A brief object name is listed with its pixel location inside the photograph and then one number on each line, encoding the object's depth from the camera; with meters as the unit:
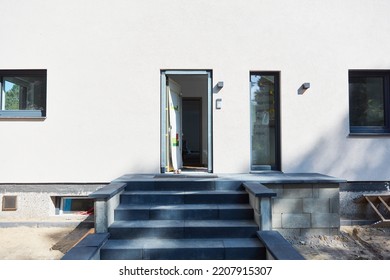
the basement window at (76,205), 4.89
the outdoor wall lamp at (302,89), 4.82
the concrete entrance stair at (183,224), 2.90
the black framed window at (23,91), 4.92
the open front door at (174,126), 5.27
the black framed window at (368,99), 4.96
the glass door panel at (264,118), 5.00
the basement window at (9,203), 4.71
